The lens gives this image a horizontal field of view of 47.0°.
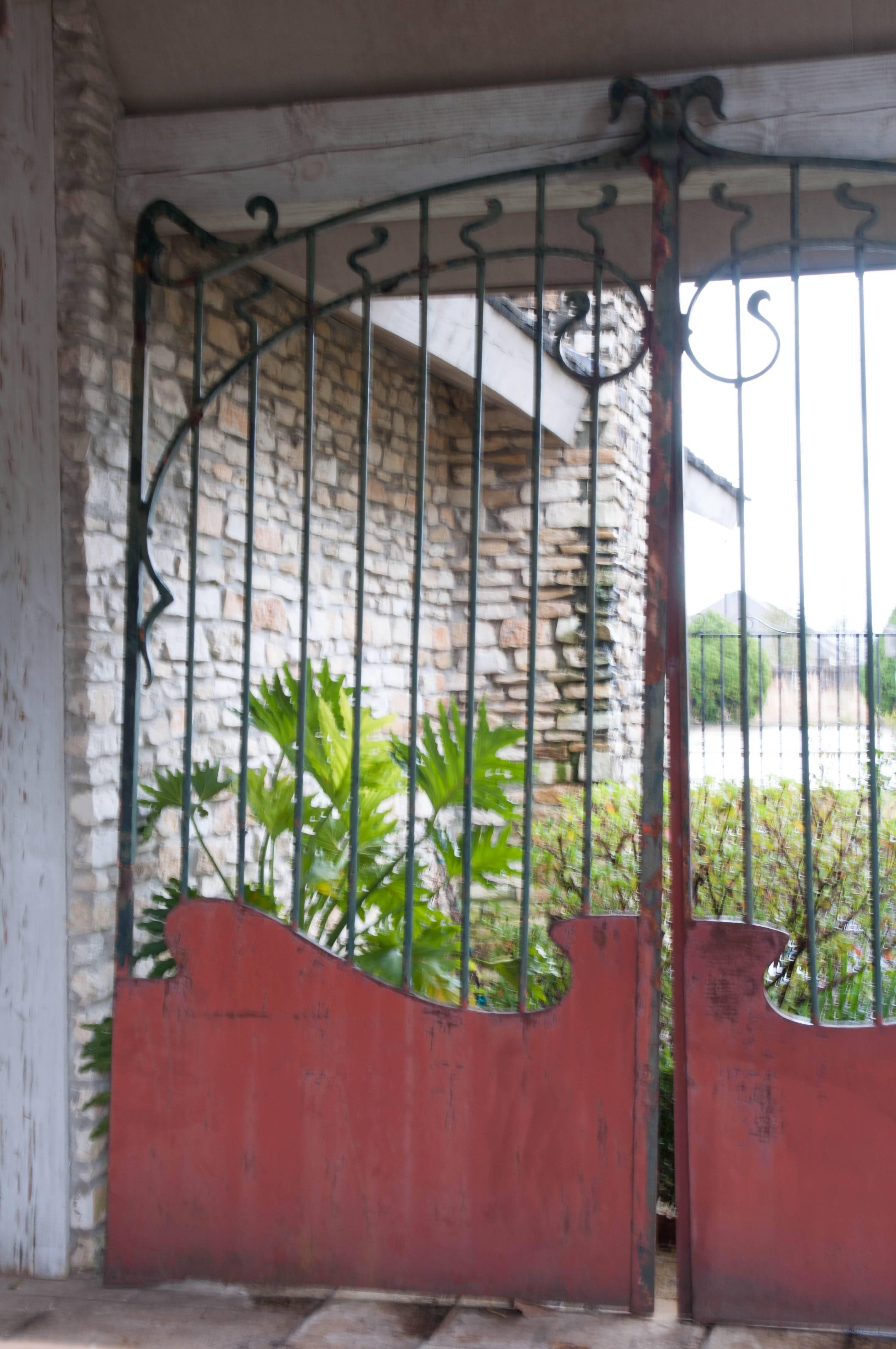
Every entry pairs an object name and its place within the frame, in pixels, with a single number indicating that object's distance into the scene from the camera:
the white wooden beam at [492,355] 4.15
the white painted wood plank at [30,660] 2.41
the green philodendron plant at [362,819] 2.43
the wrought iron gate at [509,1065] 2.07
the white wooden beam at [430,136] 2.17
